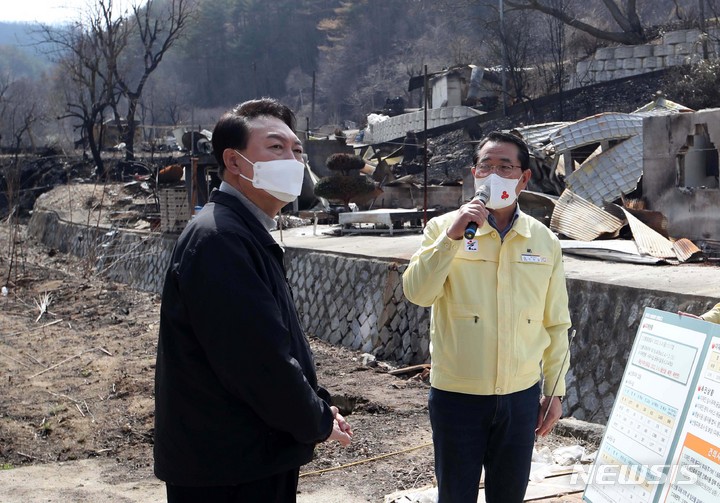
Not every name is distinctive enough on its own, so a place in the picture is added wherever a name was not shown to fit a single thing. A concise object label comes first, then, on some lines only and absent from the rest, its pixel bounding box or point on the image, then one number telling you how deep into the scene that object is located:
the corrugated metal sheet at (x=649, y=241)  9.38
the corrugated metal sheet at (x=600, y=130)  14.77
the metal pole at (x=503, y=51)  28.60
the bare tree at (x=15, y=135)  19.52
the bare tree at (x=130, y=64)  33.84
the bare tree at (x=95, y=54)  33.84
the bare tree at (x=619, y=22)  30.42
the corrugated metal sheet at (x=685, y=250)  9.16
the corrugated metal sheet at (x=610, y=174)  13.78
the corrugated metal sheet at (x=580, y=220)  11.27
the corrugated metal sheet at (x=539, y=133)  15.80
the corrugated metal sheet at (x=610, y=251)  9.04
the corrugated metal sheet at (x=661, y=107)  16.66
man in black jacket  2.44
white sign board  2.83
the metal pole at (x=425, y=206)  13.87
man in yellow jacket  3.28
